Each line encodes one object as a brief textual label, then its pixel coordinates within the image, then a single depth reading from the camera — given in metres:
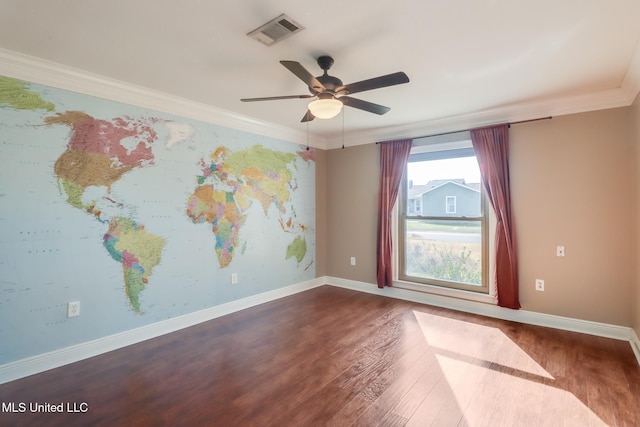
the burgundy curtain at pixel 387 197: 4.45
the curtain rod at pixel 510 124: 3.36
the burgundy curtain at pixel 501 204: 3.52
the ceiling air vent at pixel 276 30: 1.91
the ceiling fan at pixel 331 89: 2.04
